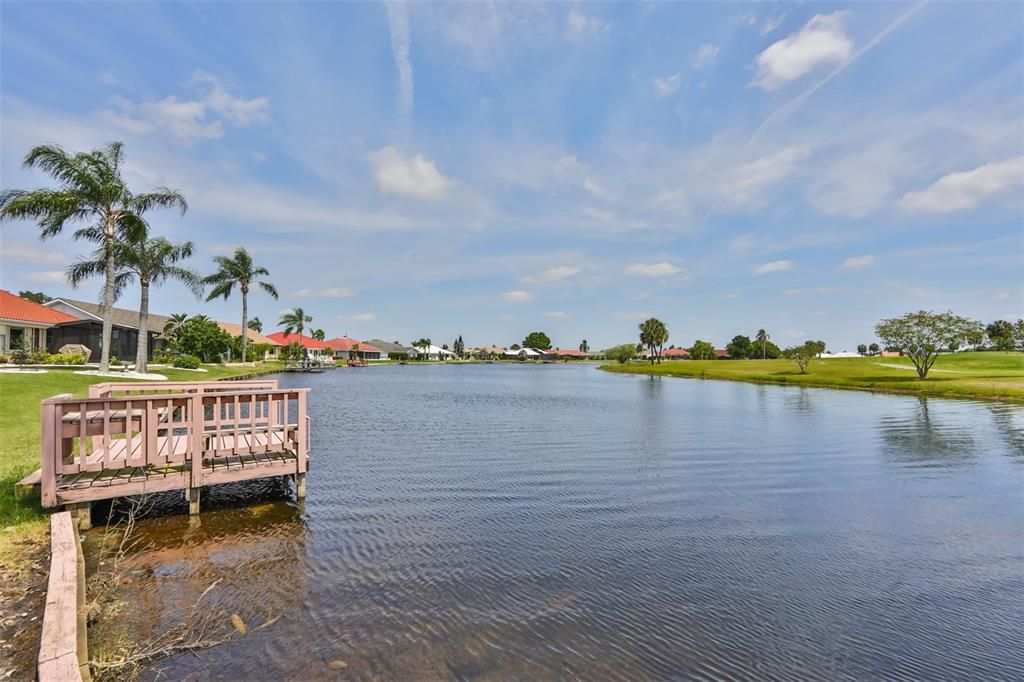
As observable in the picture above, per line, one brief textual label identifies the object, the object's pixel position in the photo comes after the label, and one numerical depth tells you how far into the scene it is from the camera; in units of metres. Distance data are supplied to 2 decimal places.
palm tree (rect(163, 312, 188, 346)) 58.38
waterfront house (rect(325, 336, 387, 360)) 133.25
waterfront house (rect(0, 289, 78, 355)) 37.43
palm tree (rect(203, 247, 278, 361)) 74.06
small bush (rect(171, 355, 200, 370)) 48.66
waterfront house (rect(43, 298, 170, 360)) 47.38
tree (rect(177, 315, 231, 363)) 56.19
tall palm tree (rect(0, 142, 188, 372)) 30.22
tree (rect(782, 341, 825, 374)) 69.38
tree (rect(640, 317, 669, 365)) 113.69
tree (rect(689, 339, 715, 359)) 146.00
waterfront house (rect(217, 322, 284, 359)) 101.09
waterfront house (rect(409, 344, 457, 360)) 161.36
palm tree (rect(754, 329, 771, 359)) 138.00
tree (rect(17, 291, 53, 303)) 104.82
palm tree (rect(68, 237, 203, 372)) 35.88
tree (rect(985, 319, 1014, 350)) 91.84
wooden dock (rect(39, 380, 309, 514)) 8.88
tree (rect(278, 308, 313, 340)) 118.81
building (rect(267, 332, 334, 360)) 119.87
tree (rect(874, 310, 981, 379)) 51.53
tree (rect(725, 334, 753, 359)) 146.38
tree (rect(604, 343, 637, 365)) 137.38
